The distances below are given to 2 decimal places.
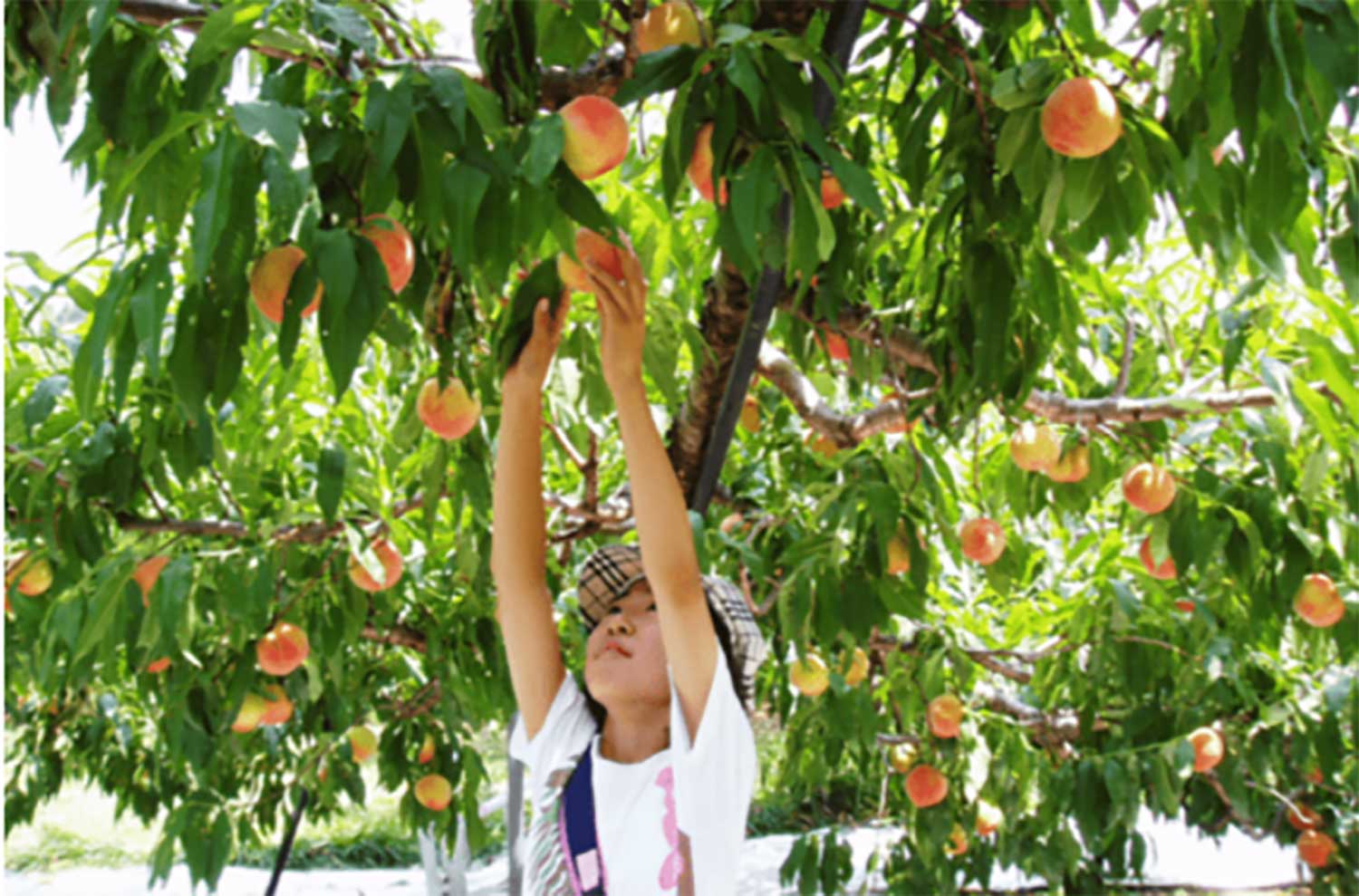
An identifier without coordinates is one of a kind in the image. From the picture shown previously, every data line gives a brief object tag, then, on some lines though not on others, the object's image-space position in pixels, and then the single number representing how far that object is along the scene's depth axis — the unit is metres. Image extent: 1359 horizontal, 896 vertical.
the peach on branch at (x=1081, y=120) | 1.25
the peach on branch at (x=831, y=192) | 1.77
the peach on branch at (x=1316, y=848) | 4.22
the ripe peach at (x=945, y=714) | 3.56
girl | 1.26
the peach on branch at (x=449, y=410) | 1.83
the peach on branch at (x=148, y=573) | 2.39
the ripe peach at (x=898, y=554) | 2.28
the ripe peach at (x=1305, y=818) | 4.23
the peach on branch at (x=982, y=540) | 2.70
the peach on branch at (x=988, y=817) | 4.11
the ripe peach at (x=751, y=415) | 3.21
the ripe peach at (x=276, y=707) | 3.18
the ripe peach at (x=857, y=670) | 3.21
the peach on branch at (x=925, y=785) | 3.76
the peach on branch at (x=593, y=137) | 1.21
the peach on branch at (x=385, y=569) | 2.55
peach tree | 1.02
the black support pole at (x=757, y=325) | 1.39
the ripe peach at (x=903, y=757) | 4.18
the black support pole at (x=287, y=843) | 4.41
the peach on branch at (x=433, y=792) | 3.77
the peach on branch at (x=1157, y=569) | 2.94
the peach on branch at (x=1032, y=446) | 2.45
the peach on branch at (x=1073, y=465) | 2.56
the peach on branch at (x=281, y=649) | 2.76
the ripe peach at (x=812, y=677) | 2.86
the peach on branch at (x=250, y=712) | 3.18
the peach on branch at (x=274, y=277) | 1.04
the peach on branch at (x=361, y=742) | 3.93
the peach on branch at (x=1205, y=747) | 3.47
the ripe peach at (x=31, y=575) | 2.78
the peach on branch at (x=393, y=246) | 0.98
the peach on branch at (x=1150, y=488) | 2.46
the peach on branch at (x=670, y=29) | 1.40
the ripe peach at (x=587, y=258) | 1.25
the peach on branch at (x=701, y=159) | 1.28
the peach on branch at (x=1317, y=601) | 2.64
